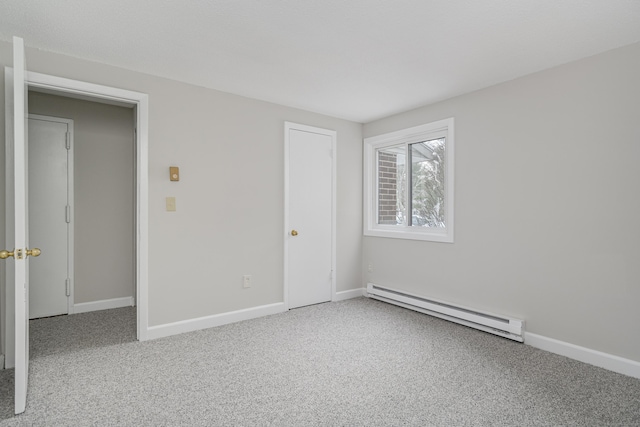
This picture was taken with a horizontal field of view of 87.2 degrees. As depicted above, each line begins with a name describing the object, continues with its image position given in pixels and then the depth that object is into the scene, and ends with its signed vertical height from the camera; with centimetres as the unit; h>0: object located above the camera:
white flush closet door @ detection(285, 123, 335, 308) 385 -6
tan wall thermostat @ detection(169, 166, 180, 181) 305 +33
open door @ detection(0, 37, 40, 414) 185 -14
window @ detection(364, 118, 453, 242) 357 +33
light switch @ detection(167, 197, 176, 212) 306 +5
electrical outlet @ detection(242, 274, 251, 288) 350 -75
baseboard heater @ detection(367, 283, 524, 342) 288 -101
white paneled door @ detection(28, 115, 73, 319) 351 -4
